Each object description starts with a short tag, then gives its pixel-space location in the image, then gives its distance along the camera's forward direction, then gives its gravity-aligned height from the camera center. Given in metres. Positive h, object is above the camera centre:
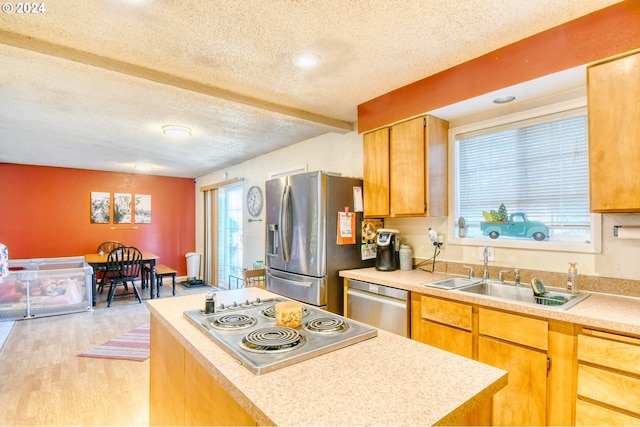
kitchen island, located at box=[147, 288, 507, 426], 0.74 -0.44
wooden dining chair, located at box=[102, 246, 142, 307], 4.98 -0.75
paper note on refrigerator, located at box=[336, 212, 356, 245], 2.88 -0.11
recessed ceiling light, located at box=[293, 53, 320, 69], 2.08 +0.99
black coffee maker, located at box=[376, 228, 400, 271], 2.81 -0.28
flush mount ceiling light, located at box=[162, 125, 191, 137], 3.40 +0.90
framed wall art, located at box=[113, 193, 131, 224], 6.42 +0.18
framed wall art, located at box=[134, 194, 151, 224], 6.62 +0.17
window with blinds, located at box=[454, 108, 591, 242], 2.11 +0.30
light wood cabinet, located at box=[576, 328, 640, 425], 1.41 -0.73
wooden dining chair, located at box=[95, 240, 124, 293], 6.21 -0.55
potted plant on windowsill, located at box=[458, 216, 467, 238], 2.66 -0.10
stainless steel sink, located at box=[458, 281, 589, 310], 1.90 -0.49
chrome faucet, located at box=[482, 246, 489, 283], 2.40 -0.34
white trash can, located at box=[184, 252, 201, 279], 6.88 -0.97
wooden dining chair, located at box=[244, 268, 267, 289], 3.46 -0.68
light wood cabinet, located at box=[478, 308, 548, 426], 1.69 -0.77
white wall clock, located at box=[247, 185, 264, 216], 4.89 +0.24
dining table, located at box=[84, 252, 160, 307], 4.90 -0.69
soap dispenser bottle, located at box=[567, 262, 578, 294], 1.97 -0.38
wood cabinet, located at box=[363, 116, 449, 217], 2.56 +0.38
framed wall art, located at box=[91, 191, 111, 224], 6.21 +0.20
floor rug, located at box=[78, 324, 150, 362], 3.16 -1.31
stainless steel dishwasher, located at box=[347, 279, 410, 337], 2.32 -0.67
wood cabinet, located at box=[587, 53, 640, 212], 1.60 +0.40
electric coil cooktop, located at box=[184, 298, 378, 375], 0.99 -0.42
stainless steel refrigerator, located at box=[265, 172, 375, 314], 2.79 -0.21
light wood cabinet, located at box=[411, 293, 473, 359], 1.99 -0.68
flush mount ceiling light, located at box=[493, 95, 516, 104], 2.19 +0.77
